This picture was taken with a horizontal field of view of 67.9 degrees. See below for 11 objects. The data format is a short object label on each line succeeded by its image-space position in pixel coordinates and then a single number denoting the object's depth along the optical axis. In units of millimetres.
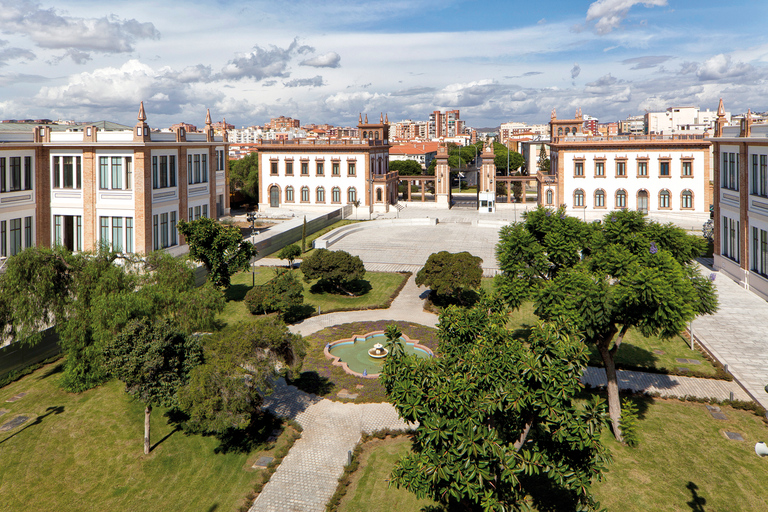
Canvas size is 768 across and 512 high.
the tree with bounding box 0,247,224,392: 20969
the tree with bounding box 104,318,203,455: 17812
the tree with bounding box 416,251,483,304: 31594
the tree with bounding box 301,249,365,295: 34812
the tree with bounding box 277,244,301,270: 41188
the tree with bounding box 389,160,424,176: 103375
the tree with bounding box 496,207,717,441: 16188
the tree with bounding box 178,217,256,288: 31781
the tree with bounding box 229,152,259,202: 78438
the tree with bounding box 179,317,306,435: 17531
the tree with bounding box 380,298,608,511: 11266
